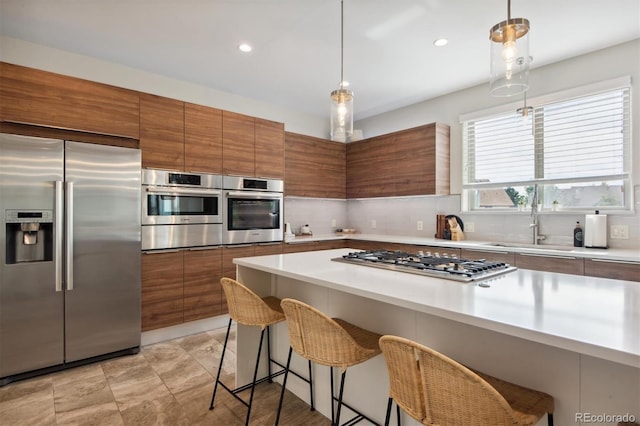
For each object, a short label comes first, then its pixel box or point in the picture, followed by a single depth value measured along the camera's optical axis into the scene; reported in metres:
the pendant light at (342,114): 2.11
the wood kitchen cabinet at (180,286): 2.95
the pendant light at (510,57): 1.48
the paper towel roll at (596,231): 2.77
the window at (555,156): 2.87
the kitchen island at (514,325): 0.93
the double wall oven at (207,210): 2.99
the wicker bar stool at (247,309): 1.82
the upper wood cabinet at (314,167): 4.17
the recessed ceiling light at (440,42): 2.70
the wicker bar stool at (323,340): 1.38
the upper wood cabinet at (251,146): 3.47
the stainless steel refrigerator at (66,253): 2.32
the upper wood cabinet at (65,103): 2.38
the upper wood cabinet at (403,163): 3.77
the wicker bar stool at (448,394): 0.90
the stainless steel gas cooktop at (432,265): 1.56
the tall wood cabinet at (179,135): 2.98
